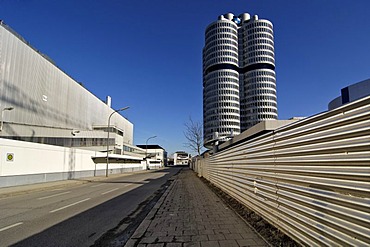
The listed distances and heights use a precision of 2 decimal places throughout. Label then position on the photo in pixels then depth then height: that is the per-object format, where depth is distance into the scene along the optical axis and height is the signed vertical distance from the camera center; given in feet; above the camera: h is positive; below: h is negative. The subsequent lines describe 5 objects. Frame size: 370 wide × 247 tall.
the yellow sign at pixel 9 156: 54.26 +0.69
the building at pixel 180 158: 479.82 +2.79
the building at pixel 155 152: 306.78 +11.82
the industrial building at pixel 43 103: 128.06 +34.95
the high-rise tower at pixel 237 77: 410.93 +134.34
